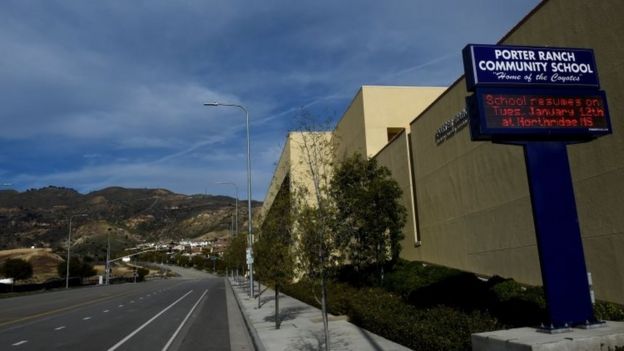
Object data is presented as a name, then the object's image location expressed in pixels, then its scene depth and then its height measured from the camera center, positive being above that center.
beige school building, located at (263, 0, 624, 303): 10.71 +2.24
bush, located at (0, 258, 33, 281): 86.38 +2.04
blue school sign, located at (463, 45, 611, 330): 8.22 +2.26
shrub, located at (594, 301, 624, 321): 9.07 -1.04
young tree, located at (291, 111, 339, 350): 10.20 +0.49
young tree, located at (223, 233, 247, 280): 42.31 +1.78
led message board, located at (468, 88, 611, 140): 8.44 +2.40
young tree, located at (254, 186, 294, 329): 14.29 +0.58
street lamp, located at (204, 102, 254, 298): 28.06 +4.63
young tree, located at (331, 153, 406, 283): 20.83 +2.15
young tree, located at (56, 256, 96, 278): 94.85 +1.80
